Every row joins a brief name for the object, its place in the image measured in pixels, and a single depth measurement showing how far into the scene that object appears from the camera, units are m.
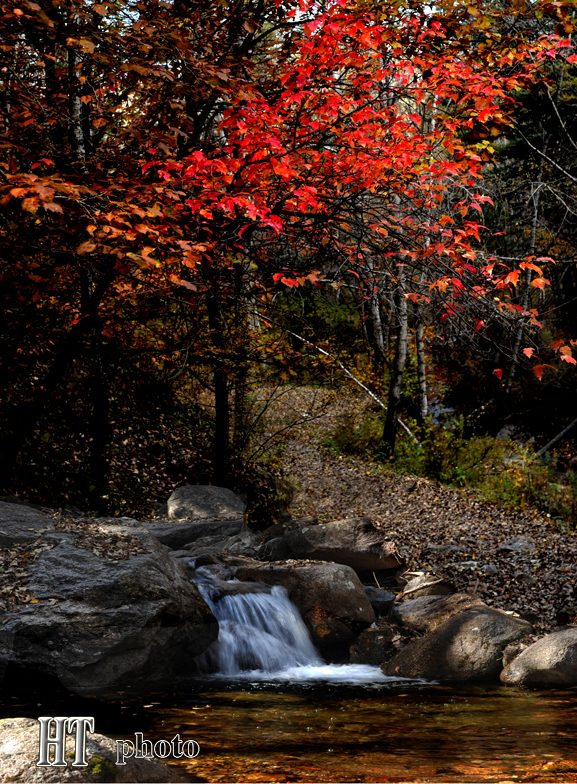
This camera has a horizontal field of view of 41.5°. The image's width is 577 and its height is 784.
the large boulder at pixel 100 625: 6.20
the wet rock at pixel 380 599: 9.23
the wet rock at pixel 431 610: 8.38
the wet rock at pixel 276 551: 10.60
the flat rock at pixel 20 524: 7.04
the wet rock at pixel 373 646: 8.12
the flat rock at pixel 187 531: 10.39
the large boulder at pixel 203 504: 11.62
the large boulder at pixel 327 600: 8.41
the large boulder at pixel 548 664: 6.79
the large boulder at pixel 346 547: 10.48
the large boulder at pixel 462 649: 7.31
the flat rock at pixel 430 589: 9.71
